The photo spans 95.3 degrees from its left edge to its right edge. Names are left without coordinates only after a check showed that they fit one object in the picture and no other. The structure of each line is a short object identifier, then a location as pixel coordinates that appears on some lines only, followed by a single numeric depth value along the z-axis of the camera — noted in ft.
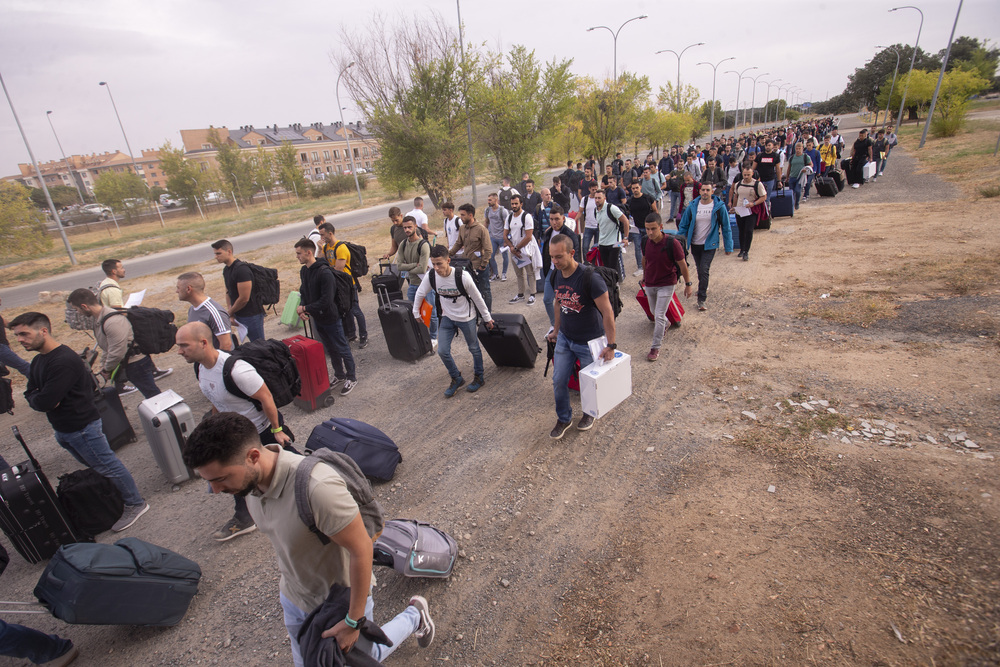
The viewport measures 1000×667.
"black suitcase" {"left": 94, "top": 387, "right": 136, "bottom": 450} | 17.54
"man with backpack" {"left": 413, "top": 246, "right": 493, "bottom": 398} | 17.85
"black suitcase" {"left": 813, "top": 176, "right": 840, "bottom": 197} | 49.24
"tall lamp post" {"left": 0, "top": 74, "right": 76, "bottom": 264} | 61.78
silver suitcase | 15.14
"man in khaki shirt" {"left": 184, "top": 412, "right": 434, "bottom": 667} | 5.90
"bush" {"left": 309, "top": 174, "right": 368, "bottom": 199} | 149.61
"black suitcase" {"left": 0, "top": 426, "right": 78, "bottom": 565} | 12.30
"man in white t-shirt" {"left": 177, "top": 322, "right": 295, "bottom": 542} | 10.73
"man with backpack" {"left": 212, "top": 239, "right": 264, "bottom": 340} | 19.22
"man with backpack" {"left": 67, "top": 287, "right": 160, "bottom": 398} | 16.57
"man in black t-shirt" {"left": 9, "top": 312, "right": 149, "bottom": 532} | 12.28
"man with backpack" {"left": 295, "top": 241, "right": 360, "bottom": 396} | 19.20
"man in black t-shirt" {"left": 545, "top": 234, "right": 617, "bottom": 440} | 13.88
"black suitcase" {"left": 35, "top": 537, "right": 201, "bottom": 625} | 9.27
